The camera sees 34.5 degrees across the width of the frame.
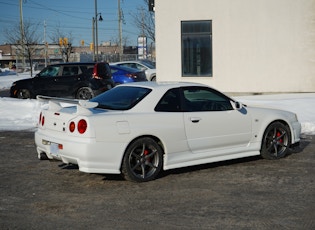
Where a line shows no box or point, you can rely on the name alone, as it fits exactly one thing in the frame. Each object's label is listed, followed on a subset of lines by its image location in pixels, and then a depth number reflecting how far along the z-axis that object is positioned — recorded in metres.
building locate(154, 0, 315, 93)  19.48
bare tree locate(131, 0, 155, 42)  43.83
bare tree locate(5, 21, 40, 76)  45.94
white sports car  6.53
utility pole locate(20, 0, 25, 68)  45.43
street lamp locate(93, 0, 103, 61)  45.08
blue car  22.61
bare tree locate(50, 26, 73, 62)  53.85
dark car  17.80
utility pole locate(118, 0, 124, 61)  55.39
